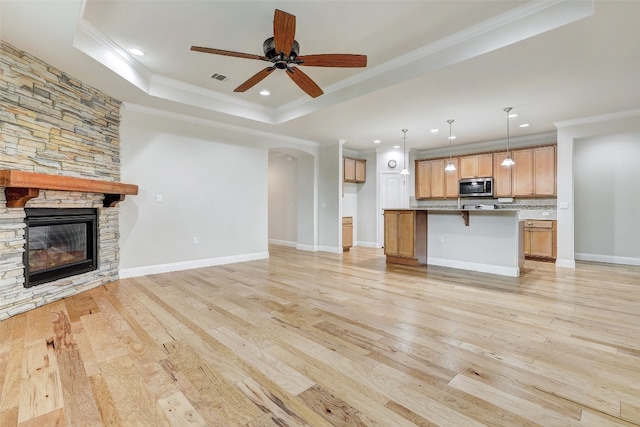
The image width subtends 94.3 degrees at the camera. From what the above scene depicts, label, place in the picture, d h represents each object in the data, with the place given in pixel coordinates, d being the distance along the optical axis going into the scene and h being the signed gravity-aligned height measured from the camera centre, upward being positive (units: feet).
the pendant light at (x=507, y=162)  16.39 +2.94
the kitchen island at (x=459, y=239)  15.49 -1.47
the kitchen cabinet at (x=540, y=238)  19.72 -1.70
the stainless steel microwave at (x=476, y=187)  22.82 +2.08
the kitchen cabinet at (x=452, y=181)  24.56 +2.69
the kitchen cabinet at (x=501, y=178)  22.13 +2.71
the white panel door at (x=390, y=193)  26.43 +1.85
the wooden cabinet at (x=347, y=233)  24.17 -1.61
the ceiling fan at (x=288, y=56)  8.19 +4.94
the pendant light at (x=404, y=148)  20.61 +5.60
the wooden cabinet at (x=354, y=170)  25.69 +3.93
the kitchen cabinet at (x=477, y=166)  22.90 +3.76
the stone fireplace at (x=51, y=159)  9.75 +2.13
